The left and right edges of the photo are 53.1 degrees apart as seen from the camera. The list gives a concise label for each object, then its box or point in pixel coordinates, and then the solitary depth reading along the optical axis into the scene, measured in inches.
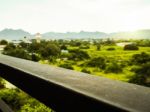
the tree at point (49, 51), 1602.1
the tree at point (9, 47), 1583.7
